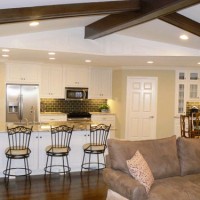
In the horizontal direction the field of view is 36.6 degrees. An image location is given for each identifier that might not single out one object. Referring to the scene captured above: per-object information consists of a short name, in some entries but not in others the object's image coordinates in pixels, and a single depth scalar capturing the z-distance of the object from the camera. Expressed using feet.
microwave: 29.84
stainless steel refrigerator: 26.86
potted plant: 31.76
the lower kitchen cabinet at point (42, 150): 18.35
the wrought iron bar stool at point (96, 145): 19.13
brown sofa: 12.21
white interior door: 30.14
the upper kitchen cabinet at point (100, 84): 30.91
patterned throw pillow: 12.43
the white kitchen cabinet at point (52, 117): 28.60
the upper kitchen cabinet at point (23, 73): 27.22
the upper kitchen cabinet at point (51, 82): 28.86
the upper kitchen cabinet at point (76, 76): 29.81
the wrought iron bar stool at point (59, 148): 18.08
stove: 29.77
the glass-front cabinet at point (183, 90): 30.30
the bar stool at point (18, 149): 17.26
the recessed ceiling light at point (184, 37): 18.84
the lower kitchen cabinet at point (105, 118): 30.50
